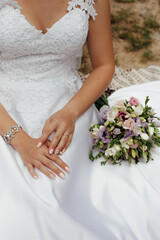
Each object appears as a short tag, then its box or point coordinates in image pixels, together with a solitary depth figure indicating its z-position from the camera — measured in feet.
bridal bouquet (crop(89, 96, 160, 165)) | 3.75
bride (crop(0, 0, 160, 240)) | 3.29
